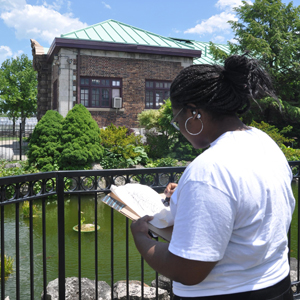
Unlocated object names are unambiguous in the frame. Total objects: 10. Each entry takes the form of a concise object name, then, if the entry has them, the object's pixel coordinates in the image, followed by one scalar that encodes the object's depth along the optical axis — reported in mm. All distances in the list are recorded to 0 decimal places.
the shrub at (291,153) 16025
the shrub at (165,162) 14168
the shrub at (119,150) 13758
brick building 18703
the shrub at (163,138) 15734
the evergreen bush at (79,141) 12461
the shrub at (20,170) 11727
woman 1044
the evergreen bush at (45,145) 12219
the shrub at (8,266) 5171
